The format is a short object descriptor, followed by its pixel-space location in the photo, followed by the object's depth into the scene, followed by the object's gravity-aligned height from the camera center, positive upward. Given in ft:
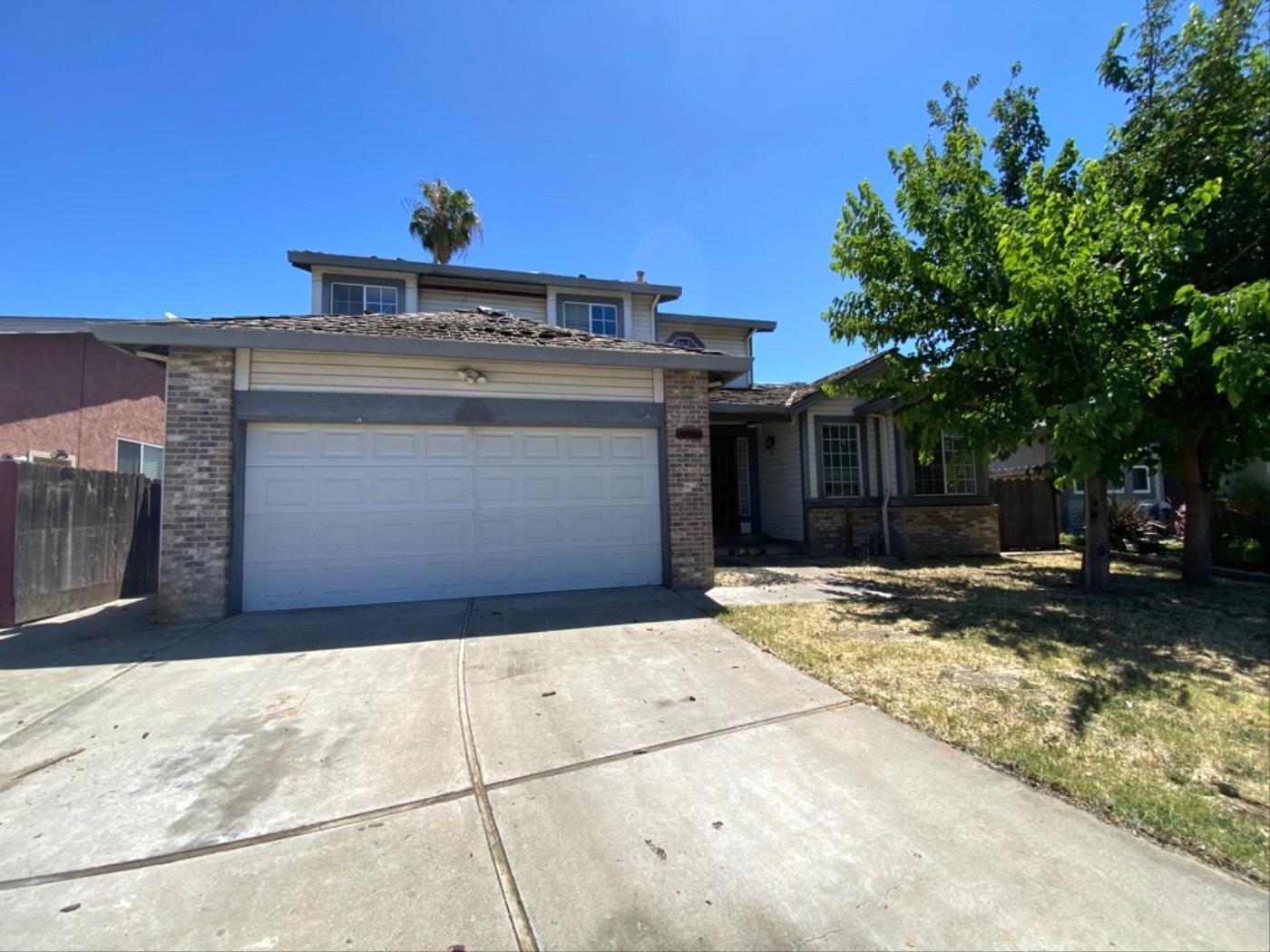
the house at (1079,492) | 53.98 +0.82
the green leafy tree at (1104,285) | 20.88 +9.00
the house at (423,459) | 21.71 +2.19
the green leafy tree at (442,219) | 63.93 +32.19
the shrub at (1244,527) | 33.42 -1.71
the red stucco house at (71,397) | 33.88 +7.55
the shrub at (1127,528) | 42.06 -1.97
